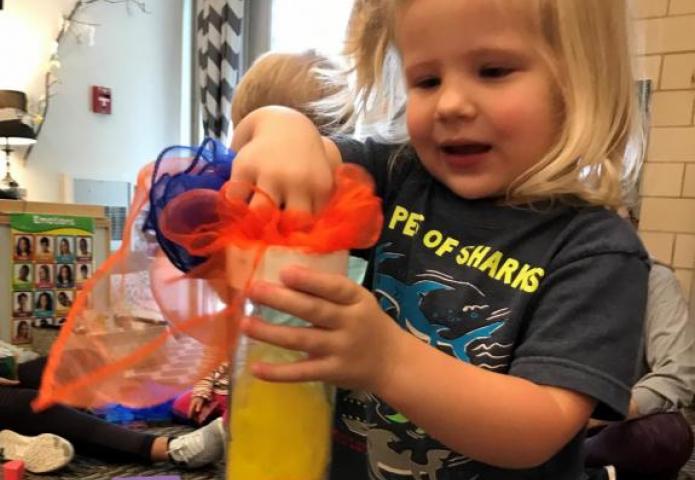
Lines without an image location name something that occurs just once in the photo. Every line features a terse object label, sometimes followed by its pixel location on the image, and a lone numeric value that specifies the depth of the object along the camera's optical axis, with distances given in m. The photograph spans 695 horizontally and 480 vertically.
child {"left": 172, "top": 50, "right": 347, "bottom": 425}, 1.08
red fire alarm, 2.96
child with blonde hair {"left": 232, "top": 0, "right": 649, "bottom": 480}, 0.36
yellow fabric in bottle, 0.31
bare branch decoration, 2.80
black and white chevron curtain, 3.14
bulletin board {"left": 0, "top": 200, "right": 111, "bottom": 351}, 1.91
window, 2.95
